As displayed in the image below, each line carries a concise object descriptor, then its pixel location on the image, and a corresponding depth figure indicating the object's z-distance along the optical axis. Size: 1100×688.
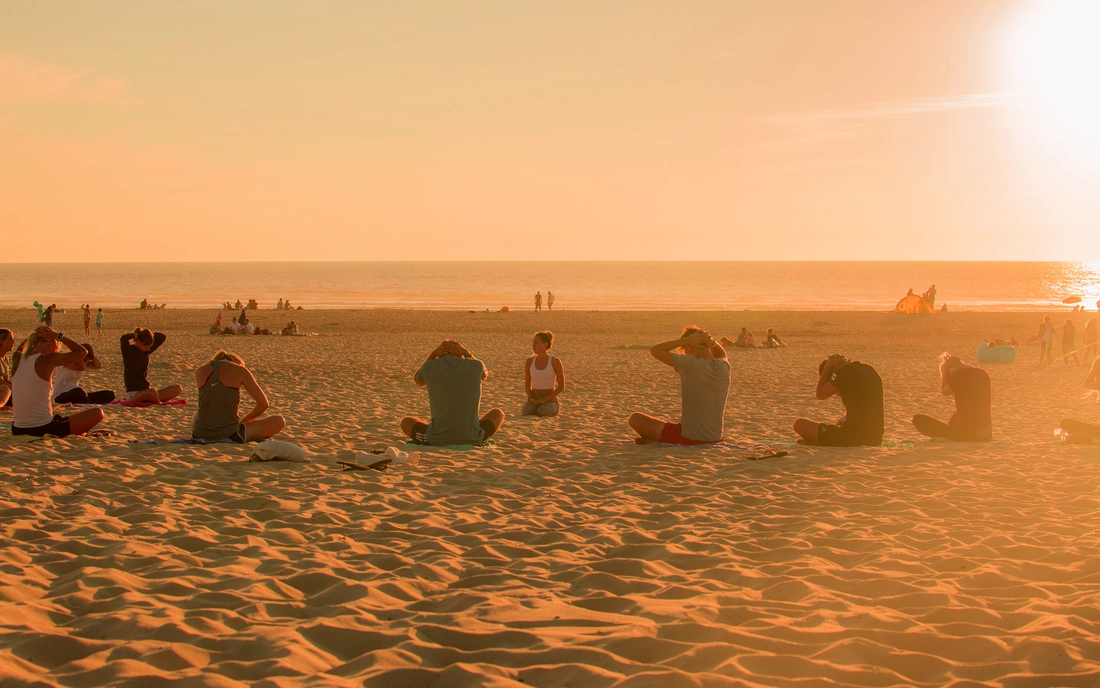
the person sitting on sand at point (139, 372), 10.79
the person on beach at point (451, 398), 7.66
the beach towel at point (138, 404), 10.75
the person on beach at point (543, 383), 10.52
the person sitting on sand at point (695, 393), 7.66
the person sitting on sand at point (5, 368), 8.02
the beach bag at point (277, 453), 7.02
